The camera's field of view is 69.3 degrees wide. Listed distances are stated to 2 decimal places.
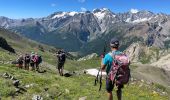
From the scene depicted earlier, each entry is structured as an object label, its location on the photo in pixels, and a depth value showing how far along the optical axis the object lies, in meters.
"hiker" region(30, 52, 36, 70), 15.37
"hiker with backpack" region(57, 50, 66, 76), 13.67
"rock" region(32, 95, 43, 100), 7.13
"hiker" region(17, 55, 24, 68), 15.65
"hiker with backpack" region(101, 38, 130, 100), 5.71
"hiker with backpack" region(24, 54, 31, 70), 15.55
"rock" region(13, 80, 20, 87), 8.04
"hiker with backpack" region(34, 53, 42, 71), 15.32
